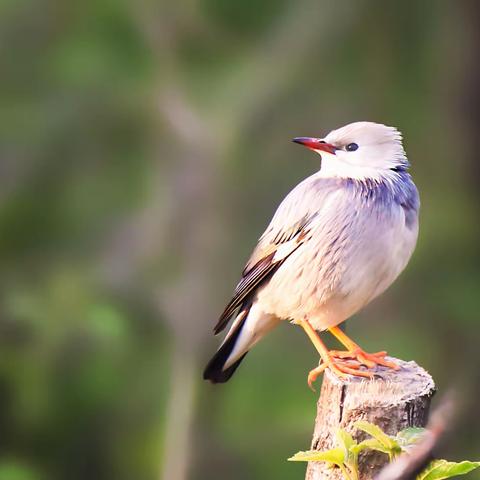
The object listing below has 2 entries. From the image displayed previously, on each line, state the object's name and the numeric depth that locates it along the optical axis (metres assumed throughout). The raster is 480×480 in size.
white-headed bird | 6.49
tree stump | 5.45
